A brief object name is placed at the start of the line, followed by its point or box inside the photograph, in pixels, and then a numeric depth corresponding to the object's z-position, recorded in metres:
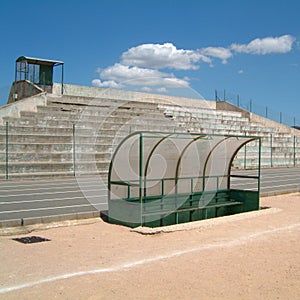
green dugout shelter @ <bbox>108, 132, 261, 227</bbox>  11.68
